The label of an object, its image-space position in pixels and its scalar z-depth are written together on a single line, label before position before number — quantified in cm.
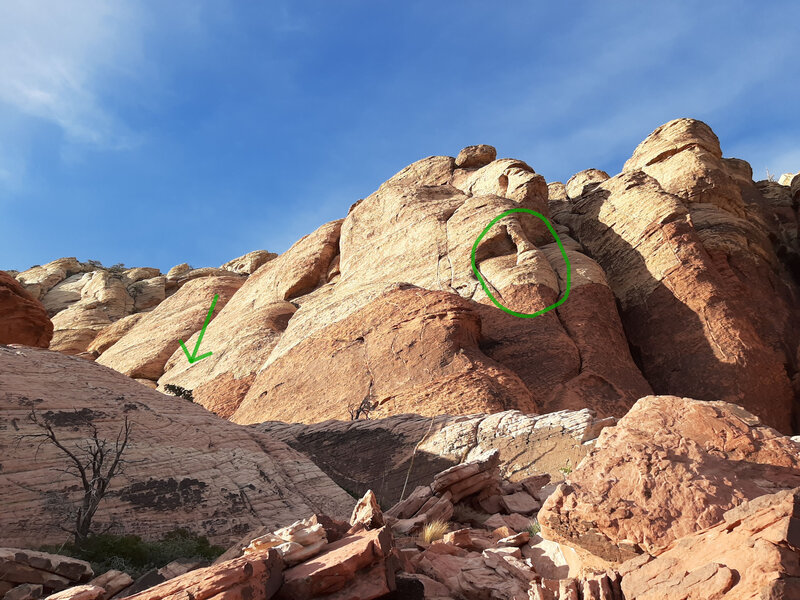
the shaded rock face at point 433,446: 1467
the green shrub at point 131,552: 915
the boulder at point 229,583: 586
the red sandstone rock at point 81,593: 653
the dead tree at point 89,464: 1006
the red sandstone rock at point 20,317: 2625
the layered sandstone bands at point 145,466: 1124
